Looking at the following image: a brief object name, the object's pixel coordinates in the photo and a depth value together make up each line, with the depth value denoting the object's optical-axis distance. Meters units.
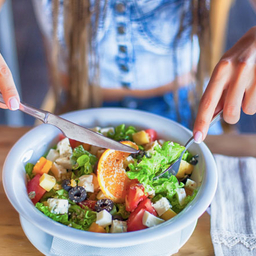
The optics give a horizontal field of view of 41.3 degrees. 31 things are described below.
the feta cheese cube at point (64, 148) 1.11
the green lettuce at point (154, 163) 0.97
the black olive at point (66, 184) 1.00
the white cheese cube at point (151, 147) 1.06
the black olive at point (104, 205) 0.94
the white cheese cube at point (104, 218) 0.89
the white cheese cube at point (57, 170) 1.06
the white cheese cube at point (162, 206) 0.93
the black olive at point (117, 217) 0.94
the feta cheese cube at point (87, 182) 0.99
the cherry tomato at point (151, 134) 1.19
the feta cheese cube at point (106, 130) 1.21
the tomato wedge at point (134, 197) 0.93
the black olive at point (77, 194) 0.97
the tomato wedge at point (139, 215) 0.89
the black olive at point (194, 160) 1.08
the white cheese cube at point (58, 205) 0.93
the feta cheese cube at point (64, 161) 1.08
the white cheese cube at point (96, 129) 1.18
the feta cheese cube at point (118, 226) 0.89
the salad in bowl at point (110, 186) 0.92
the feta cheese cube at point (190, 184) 1.03
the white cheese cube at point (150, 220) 0.88
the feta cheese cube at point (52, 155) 1.11
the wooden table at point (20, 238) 0.94
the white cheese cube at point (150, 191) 0.96
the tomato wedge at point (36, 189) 0.98
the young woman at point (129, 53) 1.50
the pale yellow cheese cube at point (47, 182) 0.98
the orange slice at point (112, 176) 0.98
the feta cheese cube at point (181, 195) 0.97
